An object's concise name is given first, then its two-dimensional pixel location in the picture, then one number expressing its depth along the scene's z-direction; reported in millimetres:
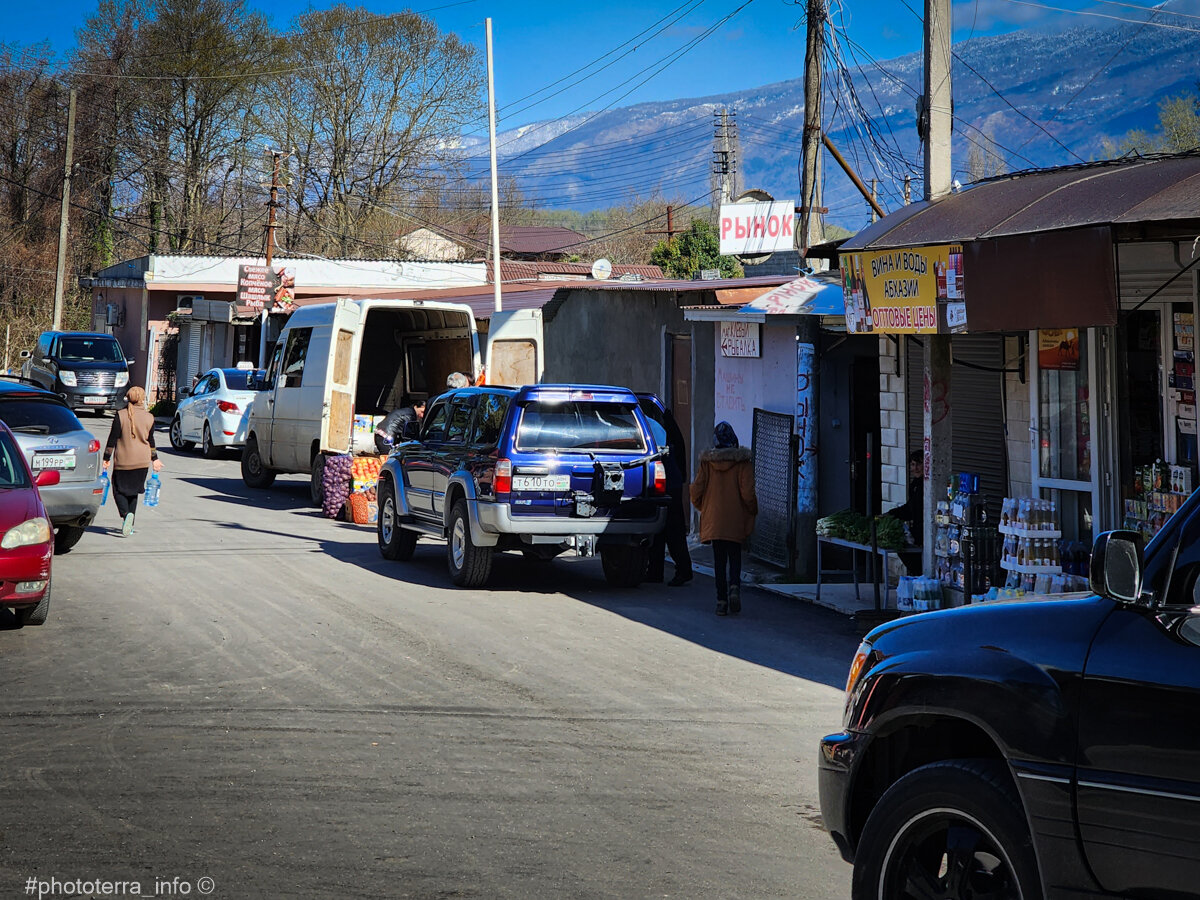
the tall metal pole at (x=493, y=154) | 24739
